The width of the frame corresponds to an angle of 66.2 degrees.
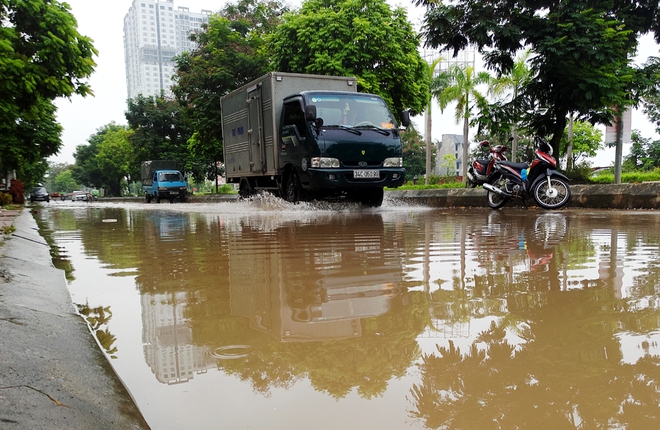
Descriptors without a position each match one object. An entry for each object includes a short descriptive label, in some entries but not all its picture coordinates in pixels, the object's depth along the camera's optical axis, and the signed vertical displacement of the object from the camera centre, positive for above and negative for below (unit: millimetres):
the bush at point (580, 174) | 12320 +38
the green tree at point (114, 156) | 63238 +4094
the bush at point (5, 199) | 15384 -305
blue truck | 28500 +184
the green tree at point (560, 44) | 10883 +3013
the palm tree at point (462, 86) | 31141 +5728
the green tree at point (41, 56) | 11062 +3074
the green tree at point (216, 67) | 24375 +5805
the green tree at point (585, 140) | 43722 +3084
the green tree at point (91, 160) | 75000 +4050
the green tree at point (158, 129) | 40406 +4626
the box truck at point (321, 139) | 9562 +861
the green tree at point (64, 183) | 129087 +1338
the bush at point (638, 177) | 16378 -90
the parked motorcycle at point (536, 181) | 9008 -84
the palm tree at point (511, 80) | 27862 +5664
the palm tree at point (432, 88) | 30998 +5777
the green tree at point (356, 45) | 18867 +5230
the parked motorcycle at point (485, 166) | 10031 +236
